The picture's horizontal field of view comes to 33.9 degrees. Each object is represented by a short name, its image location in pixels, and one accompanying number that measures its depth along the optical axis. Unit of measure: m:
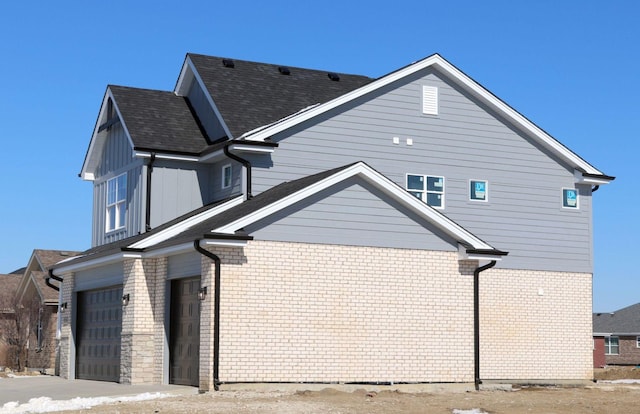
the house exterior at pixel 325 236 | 25.25
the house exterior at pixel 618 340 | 74.00
